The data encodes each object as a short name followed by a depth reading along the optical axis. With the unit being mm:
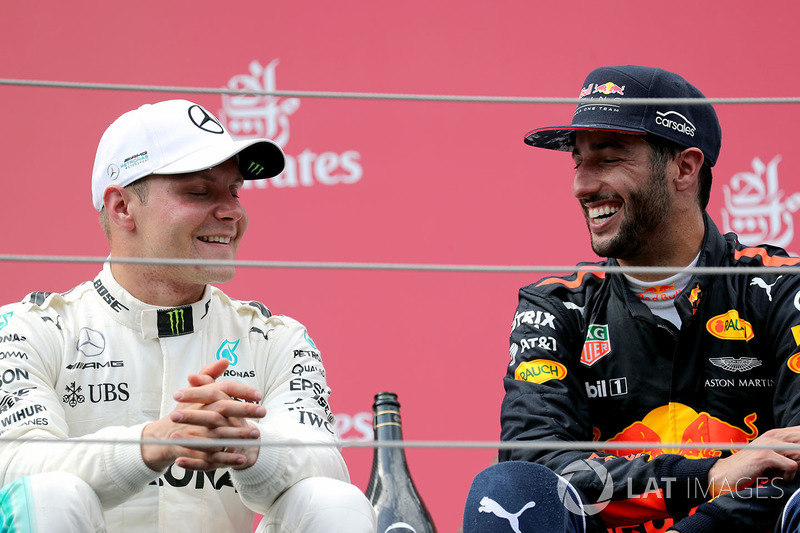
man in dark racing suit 14701
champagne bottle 15014
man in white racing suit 14576
